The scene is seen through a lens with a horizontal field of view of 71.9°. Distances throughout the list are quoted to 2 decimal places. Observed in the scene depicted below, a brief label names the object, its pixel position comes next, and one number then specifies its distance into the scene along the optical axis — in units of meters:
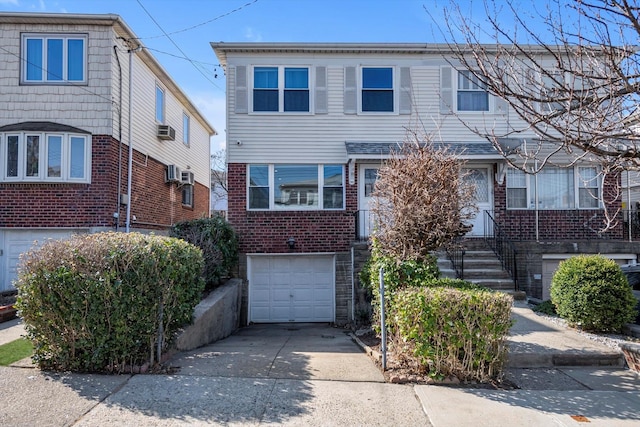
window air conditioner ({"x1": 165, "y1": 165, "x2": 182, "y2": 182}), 15.30
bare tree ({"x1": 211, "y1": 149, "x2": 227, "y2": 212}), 31.19
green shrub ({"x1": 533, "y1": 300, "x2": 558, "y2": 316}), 8.52
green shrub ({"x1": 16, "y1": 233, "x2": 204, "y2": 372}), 5.27
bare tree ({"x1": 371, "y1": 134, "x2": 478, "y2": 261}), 6.24
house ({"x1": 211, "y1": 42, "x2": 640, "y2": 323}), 12.45
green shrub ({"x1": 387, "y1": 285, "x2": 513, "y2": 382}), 5.16
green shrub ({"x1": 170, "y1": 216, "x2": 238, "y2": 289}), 10.06
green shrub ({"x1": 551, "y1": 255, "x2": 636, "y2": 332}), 7.10
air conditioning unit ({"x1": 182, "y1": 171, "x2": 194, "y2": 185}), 16.24
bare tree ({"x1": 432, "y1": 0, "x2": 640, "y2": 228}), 3.94
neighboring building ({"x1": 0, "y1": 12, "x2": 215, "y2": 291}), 11.34
